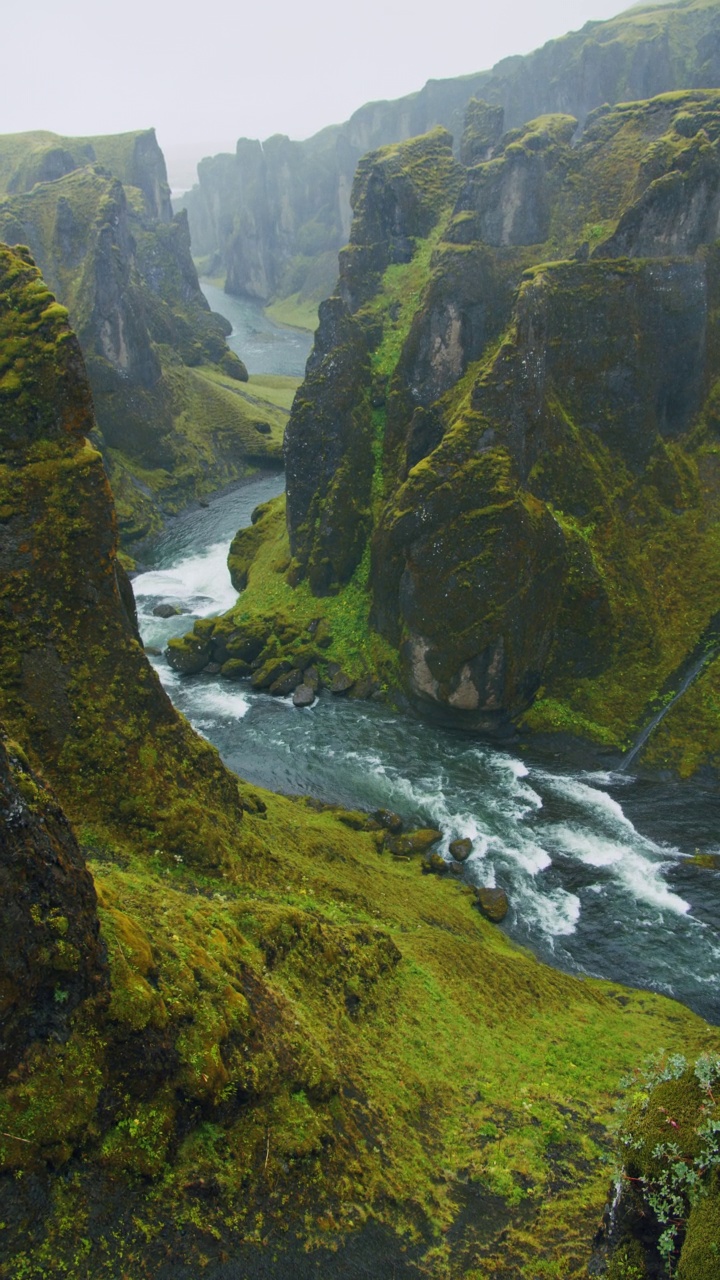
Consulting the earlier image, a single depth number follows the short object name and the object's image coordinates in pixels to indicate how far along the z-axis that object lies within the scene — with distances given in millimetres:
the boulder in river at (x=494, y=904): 33000
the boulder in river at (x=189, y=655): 53812
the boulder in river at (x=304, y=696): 49375
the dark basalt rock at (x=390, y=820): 38125
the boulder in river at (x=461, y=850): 36312
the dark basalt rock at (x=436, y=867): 35438
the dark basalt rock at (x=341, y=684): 50344
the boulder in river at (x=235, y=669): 53156
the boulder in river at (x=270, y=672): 51656
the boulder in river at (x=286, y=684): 50875
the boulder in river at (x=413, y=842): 36562
